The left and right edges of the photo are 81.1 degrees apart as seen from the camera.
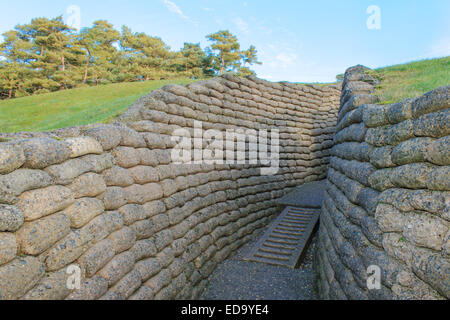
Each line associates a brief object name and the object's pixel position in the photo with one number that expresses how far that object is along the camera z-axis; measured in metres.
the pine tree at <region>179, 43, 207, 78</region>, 23.14
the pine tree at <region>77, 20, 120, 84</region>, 22.97
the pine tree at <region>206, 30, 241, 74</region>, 25.24
